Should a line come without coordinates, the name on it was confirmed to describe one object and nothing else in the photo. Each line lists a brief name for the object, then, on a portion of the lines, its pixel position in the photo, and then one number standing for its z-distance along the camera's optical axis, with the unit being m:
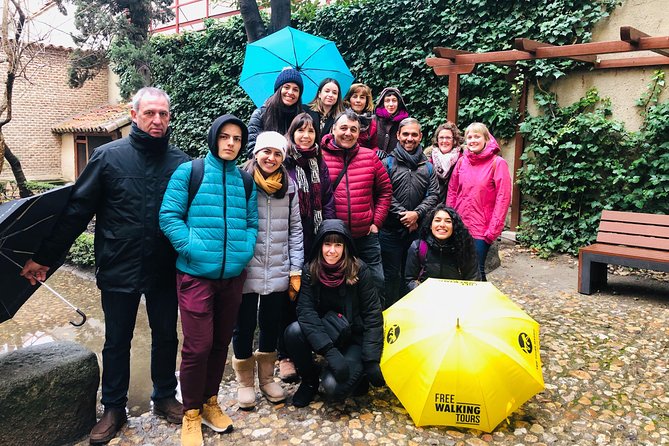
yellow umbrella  2.58
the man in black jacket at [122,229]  2.69
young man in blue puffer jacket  2.66
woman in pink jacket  4.10
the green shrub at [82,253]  8.03
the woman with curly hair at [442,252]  3.57
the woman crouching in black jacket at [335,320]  3.00
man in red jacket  3.52
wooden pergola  5.40
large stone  2.58
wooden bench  5.05
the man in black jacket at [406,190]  4.05
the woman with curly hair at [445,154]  4.65
